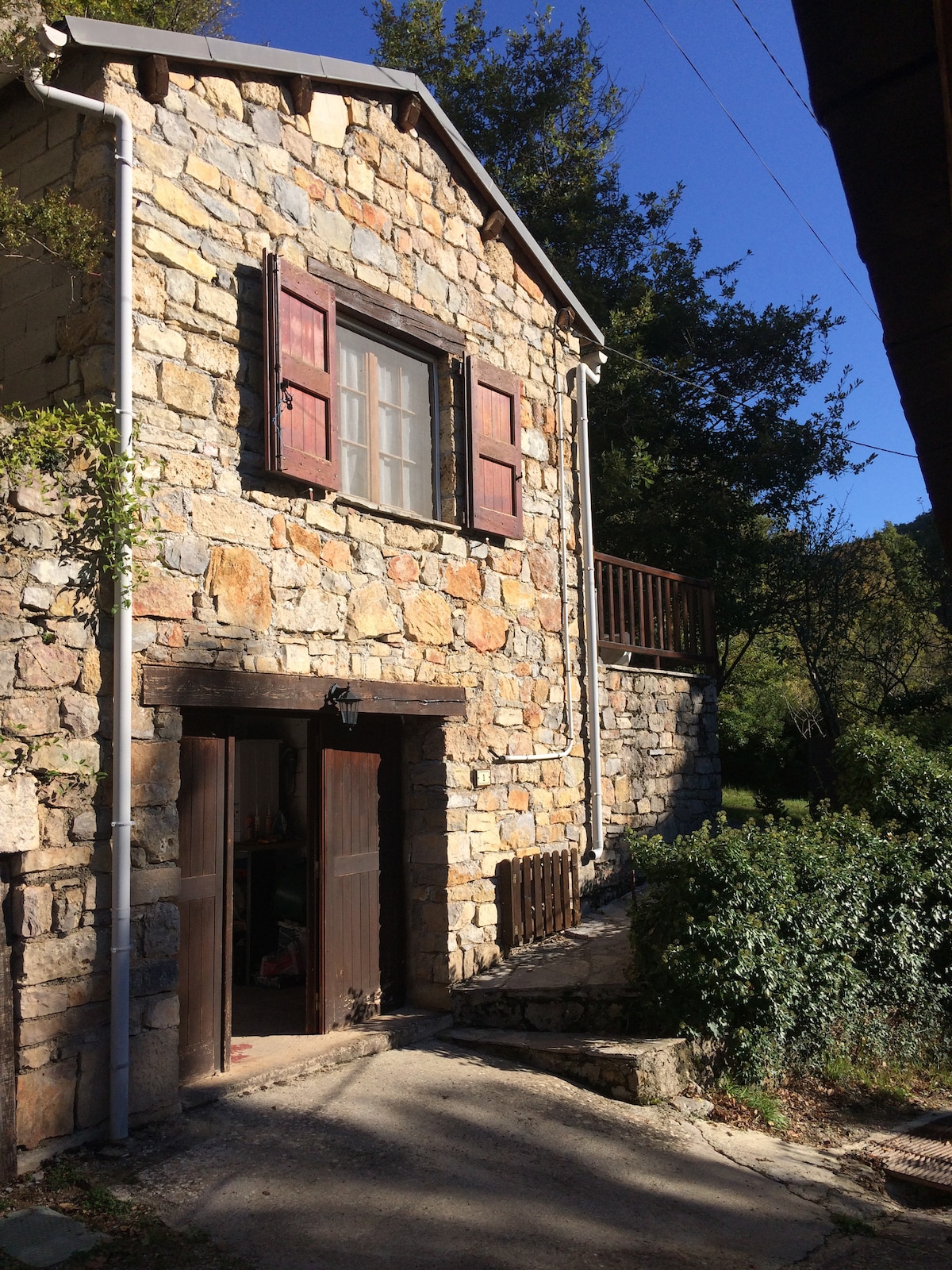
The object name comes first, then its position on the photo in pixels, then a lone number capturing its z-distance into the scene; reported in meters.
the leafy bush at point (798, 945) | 5.84
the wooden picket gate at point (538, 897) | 6.94
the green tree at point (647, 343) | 13.38
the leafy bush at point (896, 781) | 7.99
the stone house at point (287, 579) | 4.46
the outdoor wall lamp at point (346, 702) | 5.66
